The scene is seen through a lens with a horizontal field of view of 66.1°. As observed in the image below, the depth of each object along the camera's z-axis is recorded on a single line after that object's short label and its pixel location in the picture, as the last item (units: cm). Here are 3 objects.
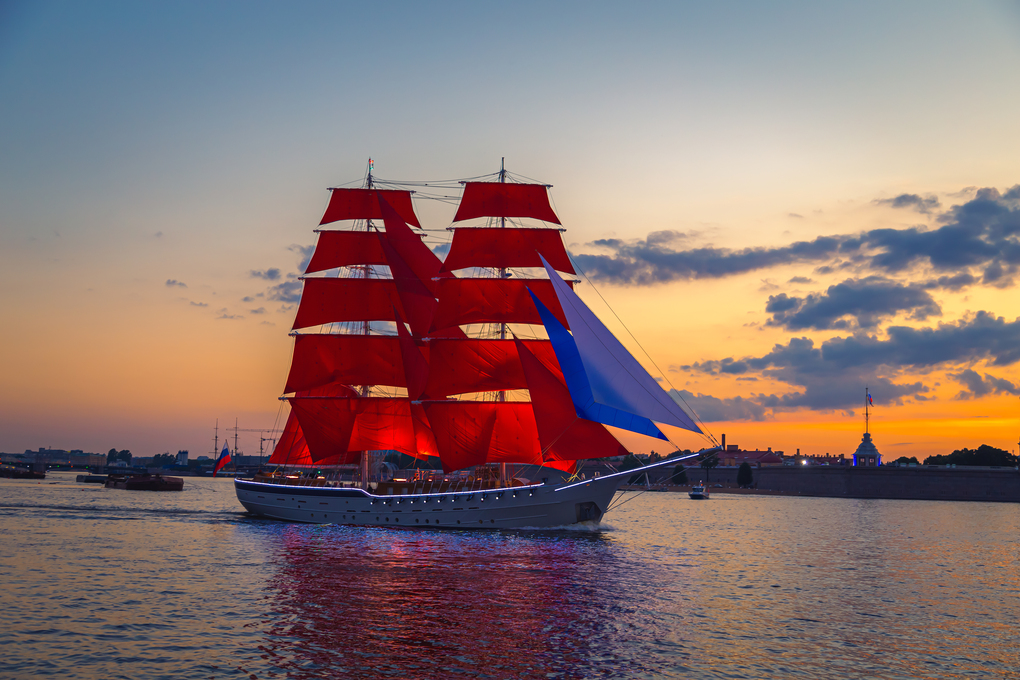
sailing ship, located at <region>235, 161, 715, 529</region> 5256
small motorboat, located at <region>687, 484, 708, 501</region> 15950
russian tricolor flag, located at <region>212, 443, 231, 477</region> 9769
